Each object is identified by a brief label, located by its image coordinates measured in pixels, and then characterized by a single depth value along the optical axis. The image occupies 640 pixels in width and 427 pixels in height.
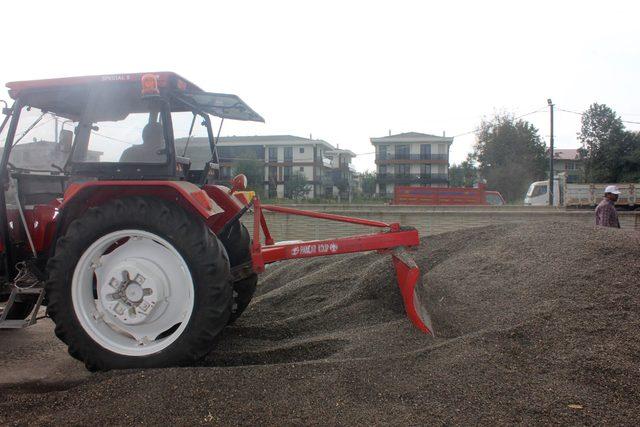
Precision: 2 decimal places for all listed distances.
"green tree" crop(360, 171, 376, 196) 54.09
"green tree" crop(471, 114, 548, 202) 42.00
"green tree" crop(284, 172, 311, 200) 42.60
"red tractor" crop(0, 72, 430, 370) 3.32
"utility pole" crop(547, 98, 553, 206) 25.88
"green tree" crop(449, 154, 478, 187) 50.84
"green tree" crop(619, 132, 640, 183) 35.72
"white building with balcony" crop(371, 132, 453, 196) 50.81
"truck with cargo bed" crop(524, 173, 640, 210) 21.53
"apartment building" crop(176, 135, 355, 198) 41.38
